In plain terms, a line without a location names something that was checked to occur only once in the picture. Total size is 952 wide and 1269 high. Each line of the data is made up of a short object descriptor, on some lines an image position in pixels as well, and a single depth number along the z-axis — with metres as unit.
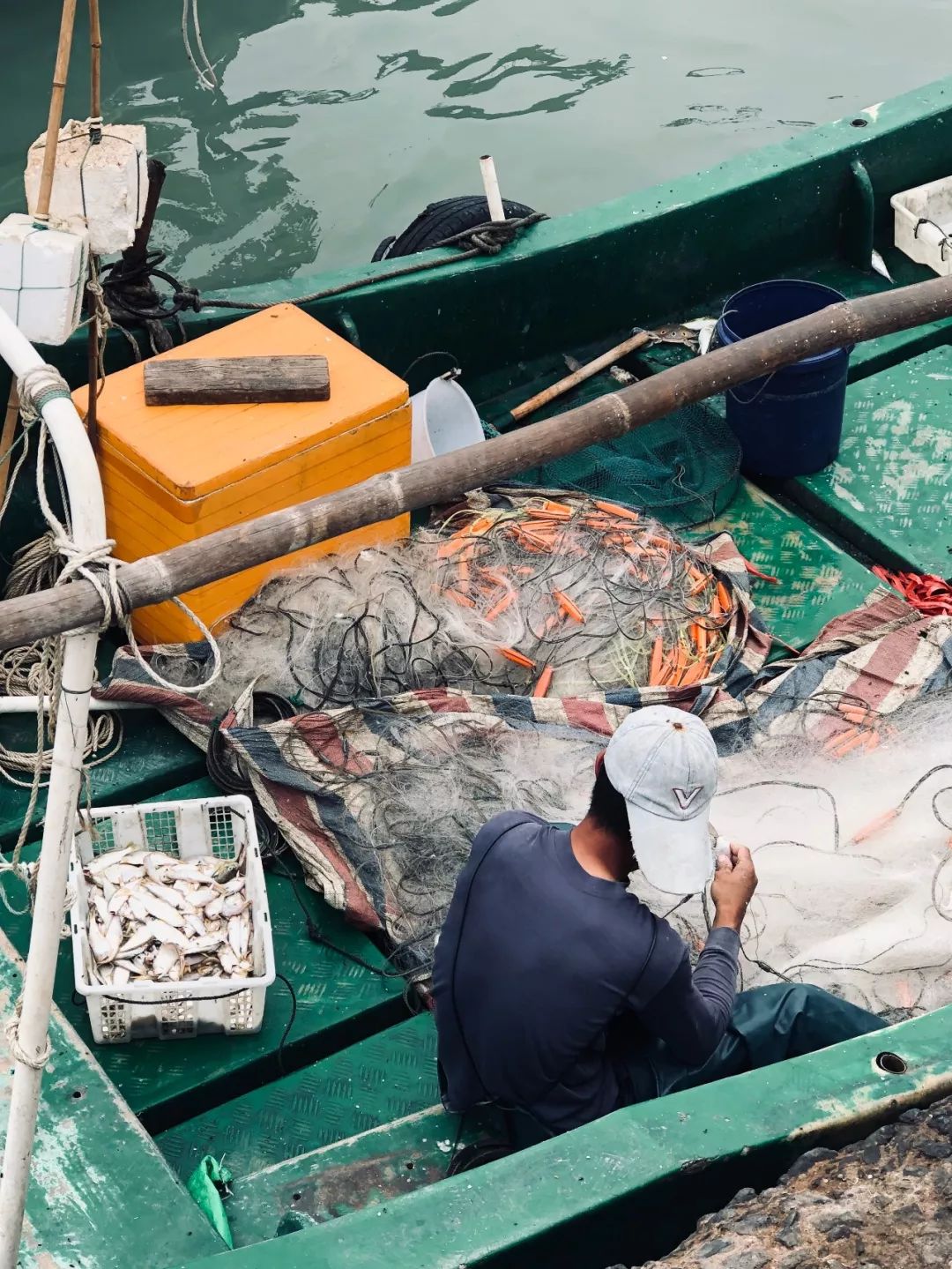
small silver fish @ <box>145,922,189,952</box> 4.20
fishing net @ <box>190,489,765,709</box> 5.17
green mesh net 6.16
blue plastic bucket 6.00
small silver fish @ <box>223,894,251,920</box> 4.33
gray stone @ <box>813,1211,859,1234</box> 2.86
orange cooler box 5.04
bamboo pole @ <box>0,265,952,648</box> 2.89
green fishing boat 3.00
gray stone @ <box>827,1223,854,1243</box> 2.84
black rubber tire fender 6.89
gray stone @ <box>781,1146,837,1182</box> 3.02
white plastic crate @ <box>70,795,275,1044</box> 4.02
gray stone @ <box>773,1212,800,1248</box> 2.83
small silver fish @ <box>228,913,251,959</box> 4.26
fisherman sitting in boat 3.28
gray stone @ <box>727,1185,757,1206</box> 2.99
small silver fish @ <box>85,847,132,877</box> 4.38
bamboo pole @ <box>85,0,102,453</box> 3.30
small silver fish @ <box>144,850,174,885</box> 4.41
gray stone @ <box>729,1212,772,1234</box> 2.89
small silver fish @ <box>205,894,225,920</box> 4.33
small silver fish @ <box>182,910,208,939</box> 4.26
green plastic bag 3.47
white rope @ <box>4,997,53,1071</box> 2.91
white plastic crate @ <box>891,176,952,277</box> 7.33
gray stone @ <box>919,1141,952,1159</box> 2.99
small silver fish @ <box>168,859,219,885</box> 4.44
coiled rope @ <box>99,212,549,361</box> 5.76
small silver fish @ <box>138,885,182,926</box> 4.26
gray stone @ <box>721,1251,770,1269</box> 2.80
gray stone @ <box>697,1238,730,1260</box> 2.87
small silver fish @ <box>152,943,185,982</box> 4.15
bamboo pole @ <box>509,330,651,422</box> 6.62
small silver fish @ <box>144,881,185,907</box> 4.32
